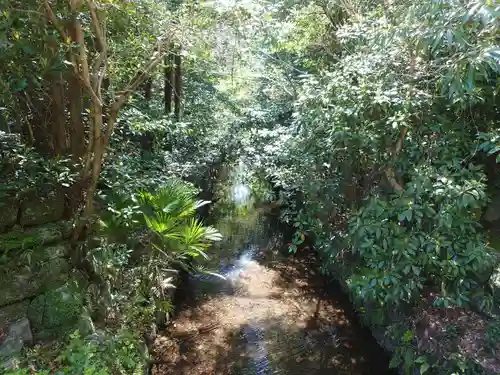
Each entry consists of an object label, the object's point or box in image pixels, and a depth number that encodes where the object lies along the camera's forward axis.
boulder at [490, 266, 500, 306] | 3.58
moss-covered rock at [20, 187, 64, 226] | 4.02
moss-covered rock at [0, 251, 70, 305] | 3.33
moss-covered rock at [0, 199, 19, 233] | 3.85
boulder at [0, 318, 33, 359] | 2.78
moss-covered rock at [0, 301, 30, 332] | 3.08
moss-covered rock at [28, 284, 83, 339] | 3.20
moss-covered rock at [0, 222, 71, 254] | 3.47
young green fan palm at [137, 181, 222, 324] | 3.91
